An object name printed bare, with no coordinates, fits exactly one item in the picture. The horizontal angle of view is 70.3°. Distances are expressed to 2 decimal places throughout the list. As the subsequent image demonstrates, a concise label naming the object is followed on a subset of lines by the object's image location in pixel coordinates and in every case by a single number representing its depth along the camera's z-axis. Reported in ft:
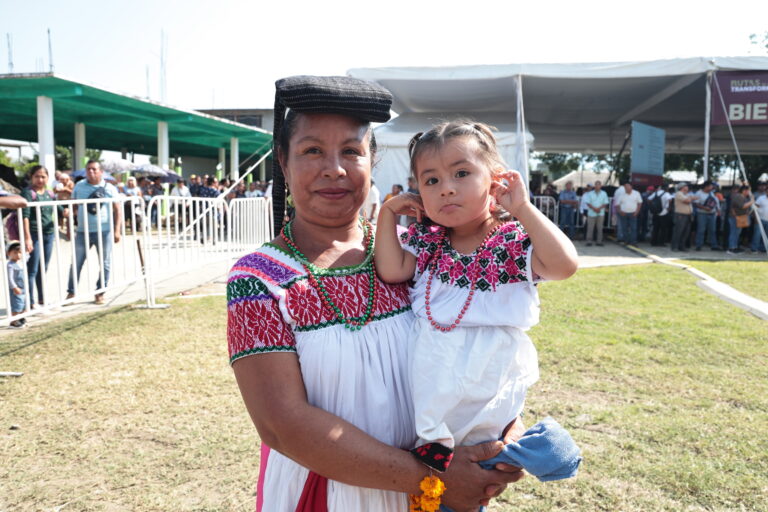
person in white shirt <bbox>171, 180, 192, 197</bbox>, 58.44
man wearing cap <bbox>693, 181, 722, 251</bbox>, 43.09
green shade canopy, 42.27
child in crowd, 17.74
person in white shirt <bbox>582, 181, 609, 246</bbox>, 46.57
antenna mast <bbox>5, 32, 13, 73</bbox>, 84.51
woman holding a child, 4.28
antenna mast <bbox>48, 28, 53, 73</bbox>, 71.82
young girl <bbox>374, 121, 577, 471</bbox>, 4.68
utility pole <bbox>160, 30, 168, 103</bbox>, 95.29
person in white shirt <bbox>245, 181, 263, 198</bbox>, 59.69
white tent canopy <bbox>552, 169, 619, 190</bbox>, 130.15
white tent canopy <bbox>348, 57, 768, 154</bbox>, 42.37
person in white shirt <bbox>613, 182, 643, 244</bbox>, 46.19
